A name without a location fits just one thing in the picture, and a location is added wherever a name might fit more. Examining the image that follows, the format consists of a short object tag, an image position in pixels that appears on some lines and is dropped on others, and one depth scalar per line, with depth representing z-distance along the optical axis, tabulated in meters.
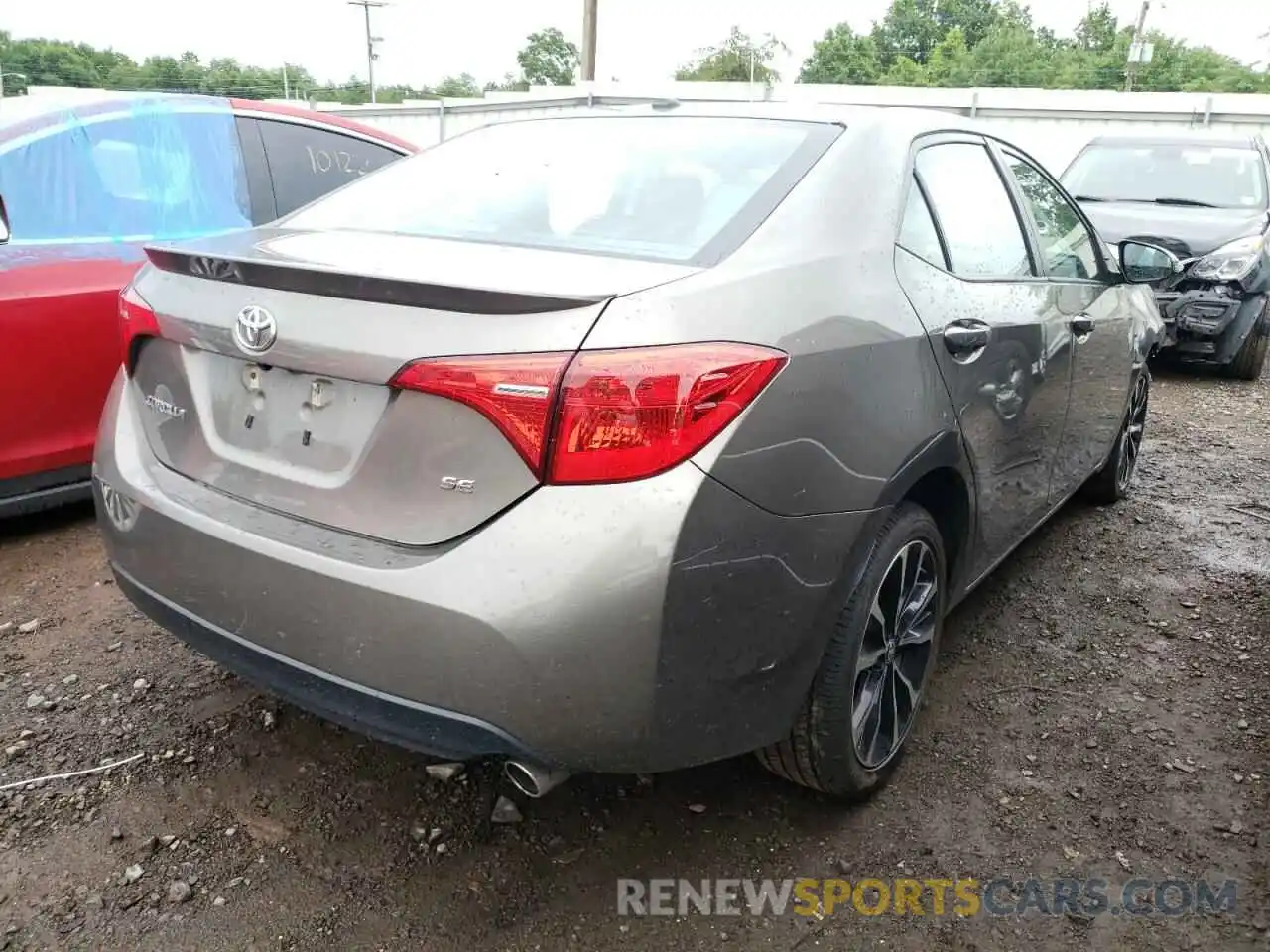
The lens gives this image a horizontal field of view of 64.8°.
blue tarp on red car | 3.41
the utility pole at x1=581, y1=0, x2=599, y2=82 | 23.36
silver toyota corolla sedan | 1.61
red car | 3.33
